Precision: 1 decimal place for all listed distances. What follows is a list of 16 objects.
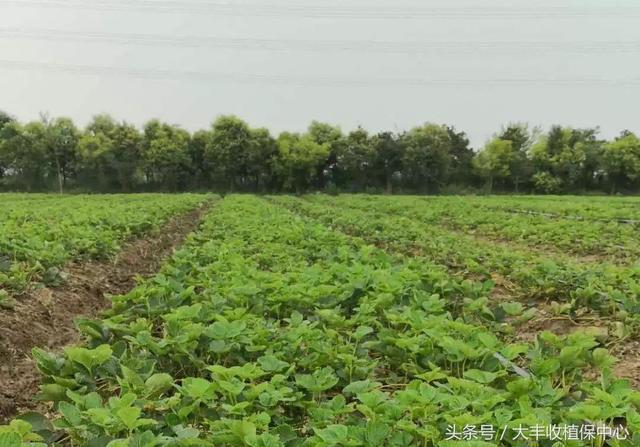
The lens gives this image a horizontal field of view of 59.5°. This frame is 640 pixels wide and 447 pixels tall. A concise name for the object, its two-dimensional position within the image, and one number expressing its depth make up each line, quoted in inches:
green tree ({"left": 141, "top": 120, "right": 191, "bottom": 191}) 1943.9
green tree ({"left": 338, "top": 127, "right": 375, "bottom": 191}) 1957.4
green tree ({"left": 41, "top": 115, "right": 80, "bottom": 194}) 1982.0
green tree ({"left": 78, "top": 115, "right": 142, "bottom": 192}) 1946.4
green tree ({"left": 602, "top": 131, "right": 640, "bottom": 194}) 1984.5
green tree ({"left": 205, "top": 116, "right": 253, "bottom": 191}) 1924.2
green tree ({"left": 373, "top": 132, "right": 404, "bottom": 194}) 1972.2
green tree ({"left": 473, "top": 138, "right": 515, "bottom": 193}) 2041.1
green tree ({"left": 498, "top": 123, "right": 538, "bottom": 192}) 2094.0
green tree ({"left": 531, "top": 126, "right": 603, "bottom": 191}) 2031.3
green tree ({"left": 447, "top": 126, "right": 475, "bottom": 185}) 2087.8
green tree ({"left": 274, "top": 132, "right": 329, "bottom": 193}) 1903.3
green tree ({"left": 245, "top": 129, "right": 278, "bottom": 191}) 1925.4
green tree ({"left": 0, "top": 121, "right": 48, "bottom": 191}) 1951.3
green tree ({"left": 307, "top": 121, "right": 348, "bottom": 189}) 2017.7
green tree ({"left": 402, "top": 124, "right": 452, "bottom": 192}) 1955.0
